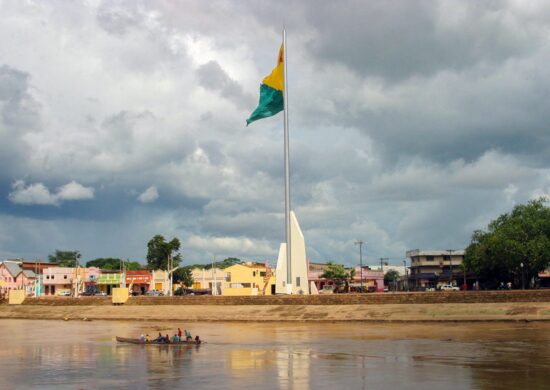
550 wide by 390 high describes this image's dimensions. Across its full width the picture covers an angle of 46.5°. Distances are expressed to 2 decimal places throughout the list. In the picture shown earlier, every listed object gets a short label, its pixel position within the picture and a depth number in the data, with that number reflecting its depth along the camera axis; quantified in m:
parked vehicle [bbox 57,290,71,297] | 103.99
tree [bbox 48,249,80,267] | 180.12
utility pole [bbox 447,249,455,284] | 125.75
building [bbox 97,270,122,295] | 116.61
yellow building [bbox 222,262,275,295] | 108.76
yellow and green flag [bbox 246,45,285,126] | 58.15
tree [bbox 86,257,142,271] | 185.70
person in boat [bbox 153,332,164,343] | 36.75
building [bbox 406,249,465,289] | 137.50
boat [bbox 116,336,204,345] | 36.28
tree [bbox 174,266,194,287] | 121.62
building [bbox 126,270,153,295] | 118.12
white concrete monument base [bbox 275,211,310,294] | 62.88
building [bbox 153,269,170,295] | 117.61
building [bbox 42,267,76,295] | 119.38
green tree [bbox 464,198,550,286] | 81.00
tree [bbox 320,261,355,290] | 120.06
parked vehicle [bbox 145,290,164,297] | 92.31
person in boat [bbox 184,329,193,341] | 36.86
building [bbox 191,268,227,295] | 115.06
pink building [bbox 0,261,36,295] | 121.00
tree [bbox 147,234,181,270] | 116.56
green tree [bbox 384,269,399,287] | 153.00
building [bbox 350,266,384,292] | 126.50
